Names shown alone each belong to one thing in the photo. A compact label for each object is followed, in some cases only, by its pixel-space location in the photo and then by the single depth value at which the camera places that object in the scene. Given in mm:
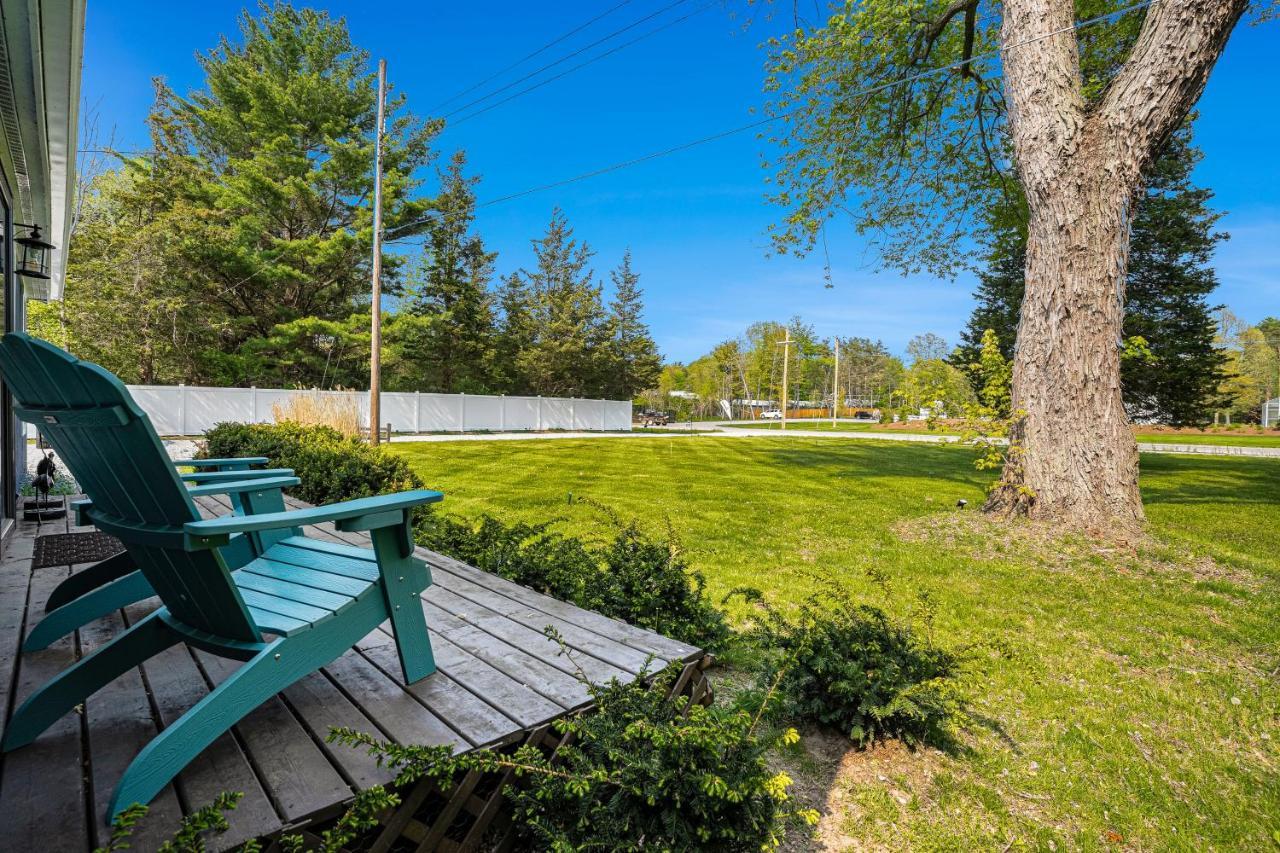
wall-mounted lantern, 4805
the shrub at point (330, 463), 4887
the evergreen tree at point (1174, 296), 14305
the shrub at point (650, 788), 1396
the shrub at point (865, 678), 2219
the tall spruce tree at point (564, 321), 29125
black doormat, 3154
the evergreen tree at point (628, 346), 32250
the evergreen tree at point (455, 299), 25141
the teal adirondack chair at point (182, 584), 1246
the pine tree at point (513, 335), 29344
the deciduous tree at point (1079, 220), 4879
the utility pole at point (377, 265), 12062
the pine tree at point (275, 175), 17859
